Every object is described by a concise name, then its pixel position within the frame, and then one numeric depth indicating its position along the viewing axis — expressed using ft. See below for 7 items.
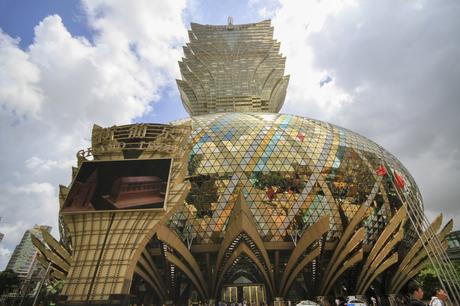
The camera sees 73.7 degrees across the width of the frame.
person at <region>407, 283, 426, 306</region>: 19.21
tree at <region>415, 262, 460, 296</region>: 123.95
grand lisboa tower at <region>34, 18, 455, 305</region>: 69.36
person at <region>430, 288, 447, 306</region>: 20.43
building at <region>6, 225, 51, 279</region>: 387.75
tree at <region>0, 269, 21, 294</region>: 160.30
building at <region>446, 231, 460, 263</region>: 231.09
